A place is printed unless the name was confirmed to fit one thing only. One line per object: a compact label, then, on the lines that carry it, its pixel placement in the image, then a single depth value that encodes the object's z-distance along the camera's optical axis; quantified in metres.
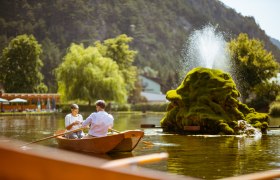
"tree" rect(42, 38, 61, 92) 119.49
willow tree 62.28
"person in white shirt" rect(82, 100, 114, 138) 14.62
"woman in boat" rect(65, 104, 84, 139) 15.97
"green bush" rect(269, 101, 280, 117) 50.75
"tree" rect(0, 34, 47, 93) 81.25
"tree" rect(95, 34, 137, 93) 80.75
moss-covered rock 23.95
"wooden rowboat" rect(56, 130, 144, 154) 14.98
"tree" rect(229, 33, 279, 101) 56.24
